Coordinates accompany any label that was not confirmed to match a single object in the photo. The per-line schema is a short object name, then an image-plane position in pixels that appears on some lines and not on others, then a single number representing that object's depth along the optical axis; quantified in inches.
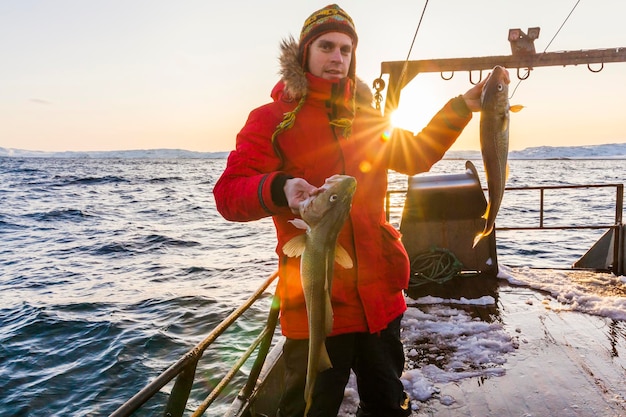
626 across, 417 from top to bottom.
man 98.8
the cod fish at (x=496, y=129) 97.0
